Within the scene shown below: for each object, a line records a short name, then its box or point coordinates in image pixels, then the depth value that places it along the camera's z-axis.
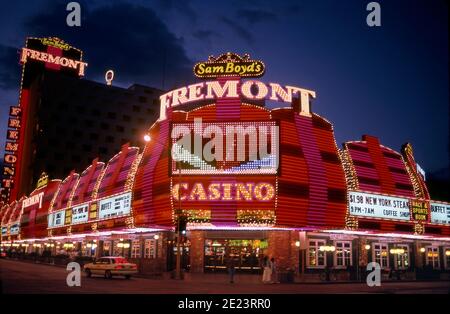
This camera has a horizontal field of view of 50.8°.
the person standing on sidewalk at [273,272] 34.72
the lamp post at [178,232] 31.80
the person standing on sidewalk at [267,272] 34.38
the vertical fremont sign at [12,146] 123.19
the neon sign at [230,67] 39.12
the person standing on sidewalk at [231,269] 35.03
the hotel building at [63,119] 117.88
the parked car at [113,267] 34.25
